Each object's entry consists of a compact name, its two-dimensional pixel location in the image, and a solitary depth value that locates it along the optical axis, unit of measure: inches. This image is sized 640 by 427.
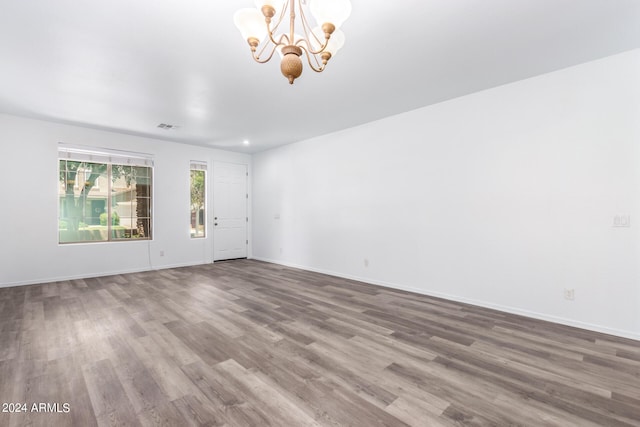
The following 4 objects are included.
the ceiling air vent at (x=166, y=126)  198.2
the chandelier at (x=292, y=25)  64.7
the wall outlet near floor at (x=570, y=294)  122.3
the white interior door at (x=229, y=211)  277.0
